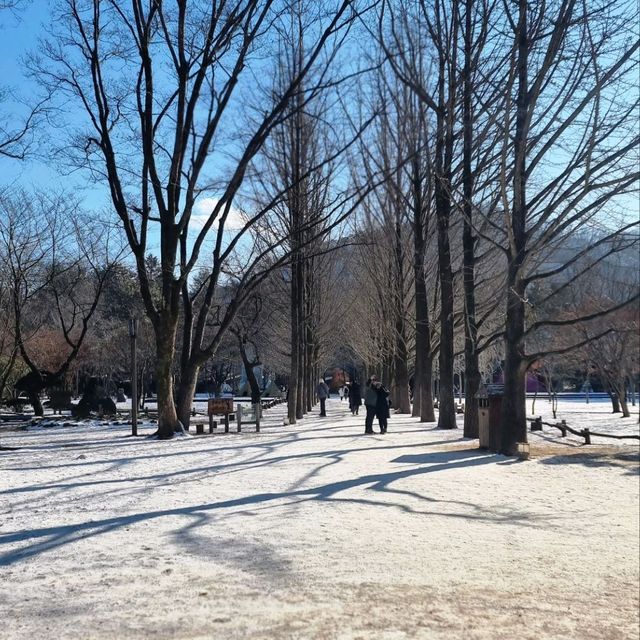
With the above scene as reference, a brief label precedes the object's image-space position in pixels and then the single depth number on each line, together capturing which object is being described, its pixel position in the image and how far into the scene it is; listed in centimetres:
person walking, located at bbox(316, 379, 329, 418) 2978
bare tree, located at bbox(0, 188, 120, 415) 2473
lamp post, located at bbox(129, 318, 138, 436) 1731
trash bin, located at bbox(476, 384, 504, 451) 1218
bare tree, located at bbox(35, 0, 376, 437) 1602
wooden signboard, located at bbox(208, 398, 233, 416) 1921
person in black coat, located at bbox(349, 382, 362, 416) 3164
